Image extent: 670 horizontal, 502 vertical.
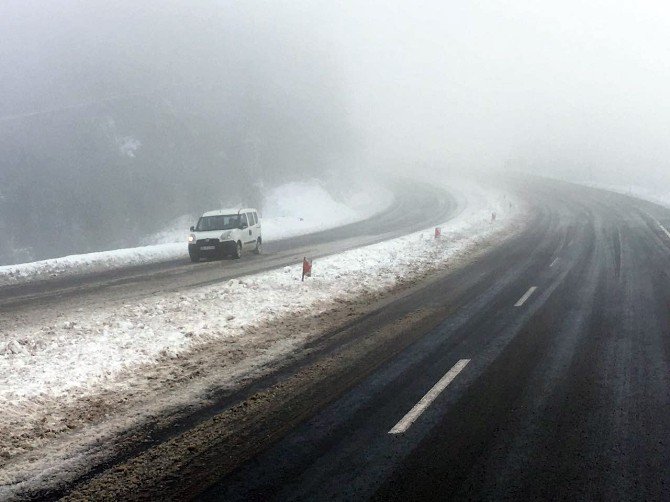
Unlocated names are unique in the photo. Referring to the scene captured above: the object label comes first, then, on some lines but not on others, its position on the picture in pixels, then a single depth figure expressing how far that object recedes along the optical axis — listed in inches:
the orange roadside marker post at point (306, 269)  601.1
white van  778.8
